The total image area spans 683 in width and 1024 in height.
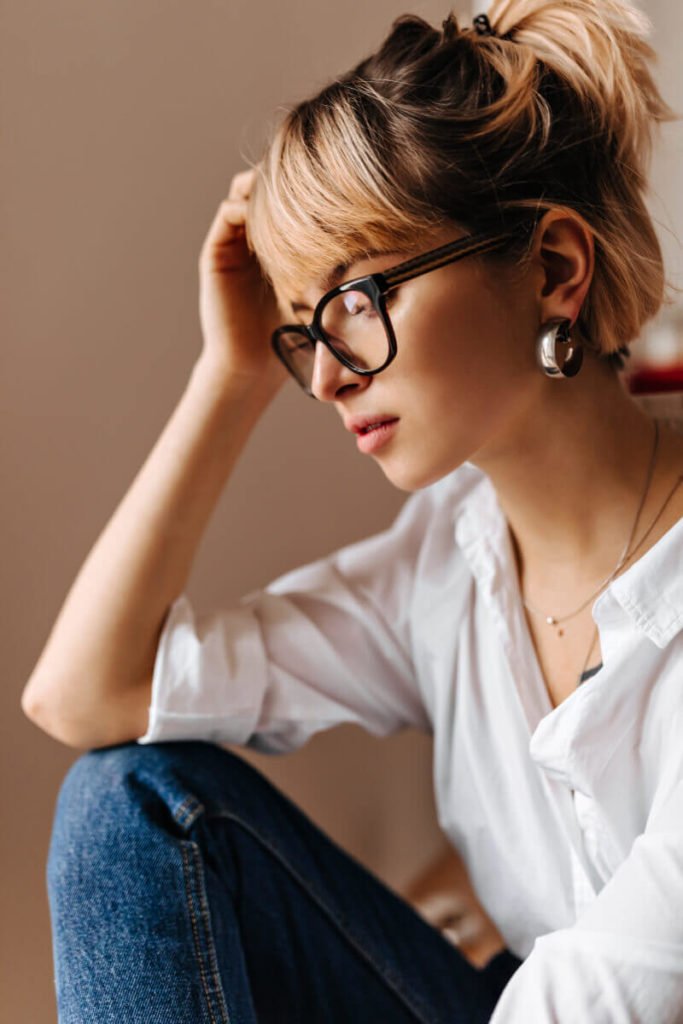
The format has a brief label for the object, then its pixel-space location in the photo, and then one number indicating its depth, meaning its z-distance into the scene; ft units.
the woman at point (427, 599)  3.27
